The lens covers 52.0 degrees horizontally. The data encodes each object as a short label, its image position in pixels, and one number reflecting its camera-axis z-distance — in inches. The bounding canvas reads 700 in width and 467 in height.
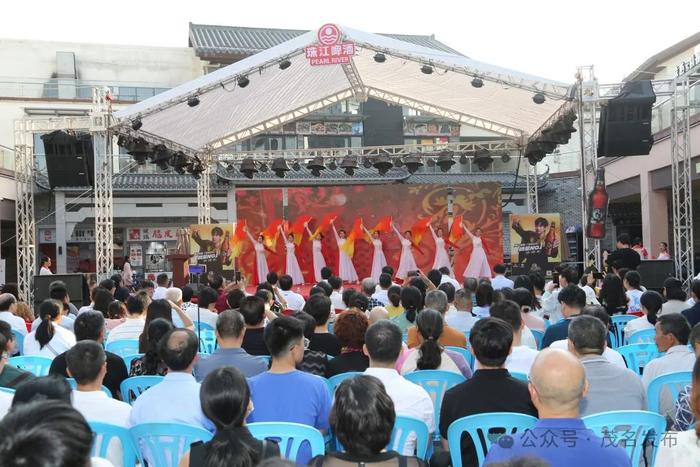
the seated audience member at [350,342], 165.3
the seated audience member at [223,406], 92.8
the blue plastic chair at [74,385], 149.1
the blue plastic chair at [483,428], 114.3
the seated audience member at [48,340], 202.7
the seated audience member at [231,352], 159.6
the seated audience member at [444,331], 189.0
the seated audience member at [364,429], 85.1
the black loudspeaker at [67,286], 437.7
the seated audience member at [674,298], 242.9
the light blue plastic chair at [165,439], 116.3
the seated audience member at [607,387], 131.5
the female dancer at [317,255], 647.8
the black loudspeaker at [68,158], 493.0
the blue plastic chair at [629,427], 112.3
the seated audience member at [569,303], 203.6
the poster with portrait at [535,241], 584.7
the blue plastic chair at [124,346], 219.5
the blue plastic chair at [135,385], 156.7
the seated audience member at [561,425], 86.3
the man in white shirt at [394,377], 124.9
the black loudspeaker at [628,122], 410.9
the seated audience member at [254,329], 198.5
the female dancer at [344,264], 645.9
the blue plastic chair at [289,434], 111.1
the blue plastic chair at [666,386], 143.9
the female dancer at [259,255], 644.7
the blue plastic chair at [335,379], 156.3
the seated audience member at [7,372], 149.1
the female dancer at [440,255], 636.7
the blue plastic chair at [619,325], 264.5
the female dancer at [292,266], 643.5
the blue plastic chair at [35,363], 187.9
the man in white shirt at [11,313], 244.7
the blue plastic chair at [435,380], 153.6
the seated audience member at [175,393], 125.0
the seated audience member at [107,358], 163.3
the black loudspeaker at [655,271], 424.2
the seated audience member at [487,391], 121.5
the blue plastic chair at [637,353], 197.0
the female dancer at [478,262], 636.7
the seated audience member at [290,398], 127.8
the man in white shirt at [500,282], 355.9
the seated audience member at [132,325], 224.7
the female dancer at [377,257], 639.8
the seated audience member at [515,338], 159.6
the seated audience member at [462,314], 227.9
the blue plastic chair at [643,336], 217.9
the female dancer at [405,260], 638.5
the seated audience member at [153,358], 166.7
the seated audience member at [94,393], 124.4
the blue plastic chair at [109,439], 121.5
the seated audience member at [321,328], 188.2
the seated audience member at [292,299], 316.8
